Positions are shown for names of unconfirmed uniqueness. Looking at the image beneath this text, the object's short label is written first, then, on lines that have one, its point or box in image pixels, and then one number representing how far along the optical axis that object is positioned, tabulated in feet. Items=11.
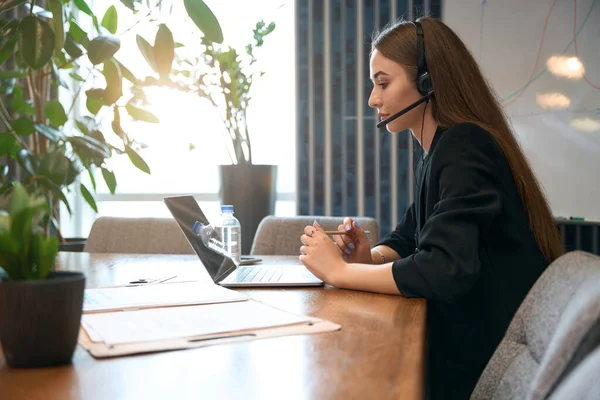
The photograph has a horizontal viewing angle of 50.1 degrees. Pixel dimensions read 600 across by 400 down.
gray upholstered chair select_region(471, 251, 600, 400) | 1.97
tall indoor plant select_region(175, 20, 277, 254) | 10.49
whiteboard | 9.92
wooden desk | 1.97
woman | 3.75
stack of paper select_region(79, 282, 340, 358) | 2.53
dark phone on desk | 5.58
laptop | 4.24
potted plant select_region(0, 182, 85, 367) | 2.15
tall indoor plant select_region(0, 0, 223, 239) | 4.12
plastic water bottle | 5.92
